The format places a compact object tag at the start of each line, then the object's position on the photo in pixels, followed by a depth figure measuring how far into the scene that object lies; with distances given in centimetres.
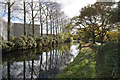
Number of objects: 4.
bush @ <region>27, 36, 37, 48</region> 1182
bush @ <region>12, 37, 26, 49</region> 1023
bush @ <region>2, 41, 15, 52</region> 873
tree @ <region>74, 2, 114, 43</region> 1164
